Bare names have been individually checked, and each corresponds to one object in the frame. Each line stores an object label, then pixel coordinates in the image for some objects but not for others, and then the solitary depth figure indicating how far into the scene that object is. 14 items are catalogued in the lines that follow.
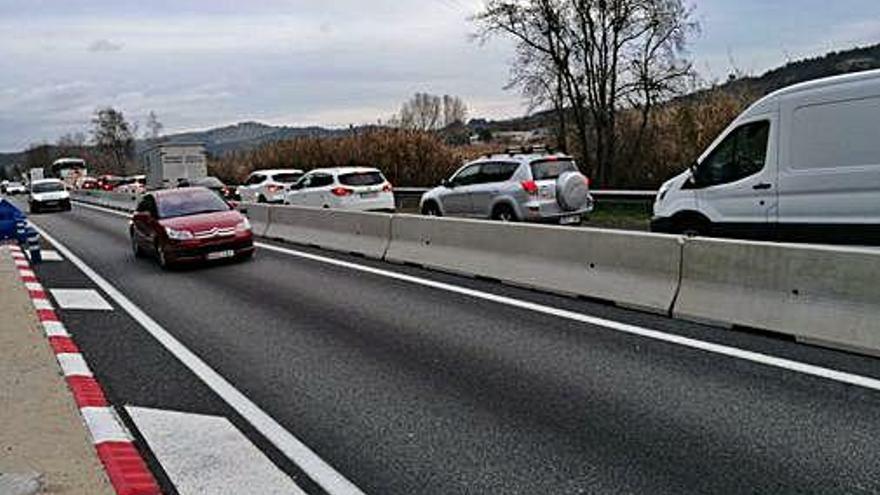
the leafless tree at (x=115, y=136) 113.81
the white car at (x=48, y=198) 45.16
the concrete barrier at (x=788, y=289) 6.73
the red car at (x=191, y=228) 14.96
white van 9.38
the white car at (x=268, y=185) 36.59
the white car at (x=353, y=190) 25.11
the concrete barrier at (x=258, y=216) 21.66
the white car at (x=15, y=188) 90.41
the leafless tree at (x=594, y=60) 31.02
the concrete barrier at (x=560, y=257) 8.76
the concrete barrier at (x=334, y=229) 15.20
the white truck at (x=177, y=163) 40.16
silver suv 17.03
